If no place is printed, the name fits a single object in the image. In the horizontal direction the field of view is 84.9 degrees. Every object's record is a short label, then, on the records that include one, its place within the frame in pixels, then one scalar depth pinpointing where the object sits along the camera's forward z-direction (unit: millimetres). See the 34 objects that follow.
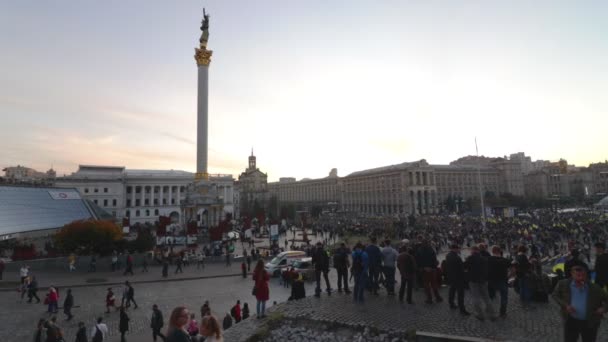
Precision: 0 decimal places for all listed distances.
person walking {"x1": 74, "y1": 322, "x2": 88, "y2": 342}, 9312
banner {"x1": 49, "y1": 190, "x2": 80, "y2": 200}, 46609
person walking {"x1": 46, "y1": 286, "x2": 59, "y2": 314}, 13367
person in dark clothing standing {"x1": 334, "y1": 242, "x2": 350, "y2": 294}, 9727
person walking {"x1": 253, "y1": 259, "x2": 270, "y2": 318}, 8789
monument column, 46750
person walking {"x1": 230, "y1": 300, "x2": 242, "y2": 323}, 11234
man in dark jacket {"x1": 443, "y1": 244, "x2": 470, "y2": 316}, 7699
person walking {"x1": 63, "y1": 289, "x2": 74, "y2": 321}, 12906
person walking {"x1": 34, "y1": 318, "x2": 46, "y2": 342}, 8852
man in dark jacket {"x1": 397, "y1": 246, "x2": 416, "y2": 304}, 8516
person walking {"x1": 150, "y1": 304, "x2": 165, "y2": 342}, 10453
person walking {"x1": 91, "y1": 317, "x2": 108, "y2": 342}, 9516
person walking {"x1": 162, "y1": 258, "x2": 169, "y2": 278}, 21295
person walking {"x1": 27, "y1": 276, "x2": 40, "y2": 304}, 15414
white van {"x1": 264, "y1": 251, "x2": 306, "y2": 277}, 20805
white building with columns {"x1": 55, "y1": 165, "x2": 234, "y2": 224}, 68250
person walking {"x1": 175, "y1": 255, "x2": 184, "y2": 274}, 22647
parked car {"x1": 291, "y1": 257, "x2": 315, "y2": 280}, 19195
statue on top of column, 48781
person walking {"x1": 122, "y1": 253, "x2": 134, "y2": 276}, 22141
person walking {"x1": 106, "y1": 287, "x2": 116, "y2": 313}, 13672
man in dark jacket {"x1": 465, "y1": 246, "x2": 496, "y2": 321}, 7137
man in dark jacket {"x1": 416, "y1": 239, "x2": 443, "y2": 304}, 8812
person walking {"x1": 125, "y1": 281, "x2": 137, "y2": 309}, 14234
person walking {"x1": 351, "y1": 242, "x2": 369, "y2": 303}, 8908
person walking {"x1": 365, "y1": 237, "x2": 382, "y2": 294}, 9297
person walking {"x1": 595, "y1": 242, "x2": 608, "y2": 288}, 6395
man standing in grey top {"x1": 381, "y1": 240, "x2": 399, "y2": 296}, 9734
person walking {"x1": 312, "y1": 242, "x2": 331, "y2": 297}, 10152
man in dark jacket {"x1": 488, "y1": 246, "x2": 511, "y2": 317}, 7660
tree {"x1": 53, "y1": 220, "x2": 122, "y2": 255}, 26688
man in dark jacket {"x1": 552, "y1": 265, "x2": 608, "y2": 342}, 4572
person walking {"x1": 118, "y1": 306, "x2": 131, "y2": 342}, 10719
